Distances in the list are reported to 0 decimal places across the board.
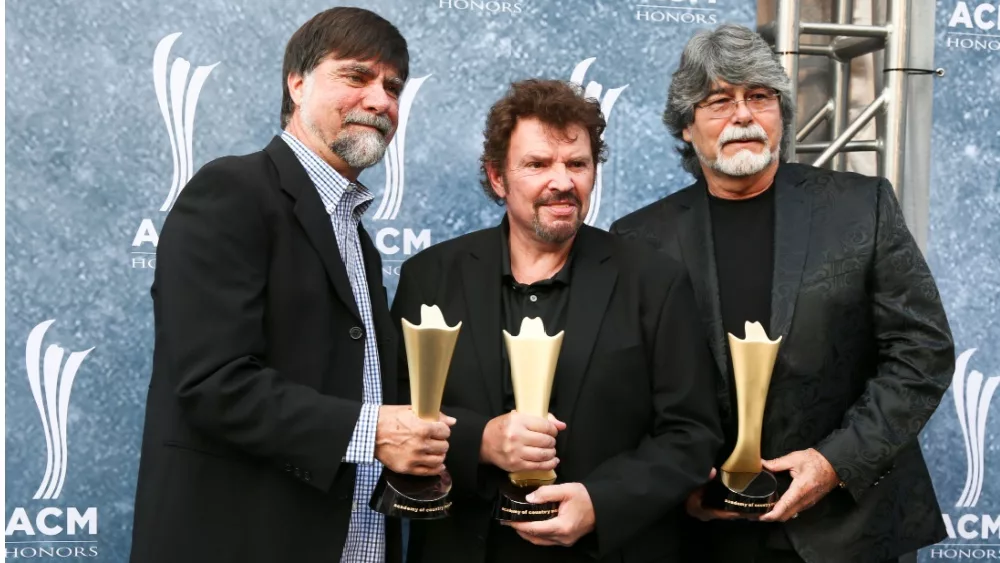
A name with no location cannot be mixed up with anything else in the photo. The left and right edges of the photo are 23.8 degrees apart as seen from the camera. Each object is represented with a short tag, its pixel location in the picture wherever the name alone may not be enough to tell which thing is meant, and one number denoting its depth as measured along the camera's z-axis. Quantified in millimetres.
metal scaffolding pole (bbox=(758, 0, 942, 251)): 4040
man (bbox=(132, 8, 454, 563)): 3149
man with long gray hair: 3457
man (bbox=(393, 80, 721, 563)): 3294
